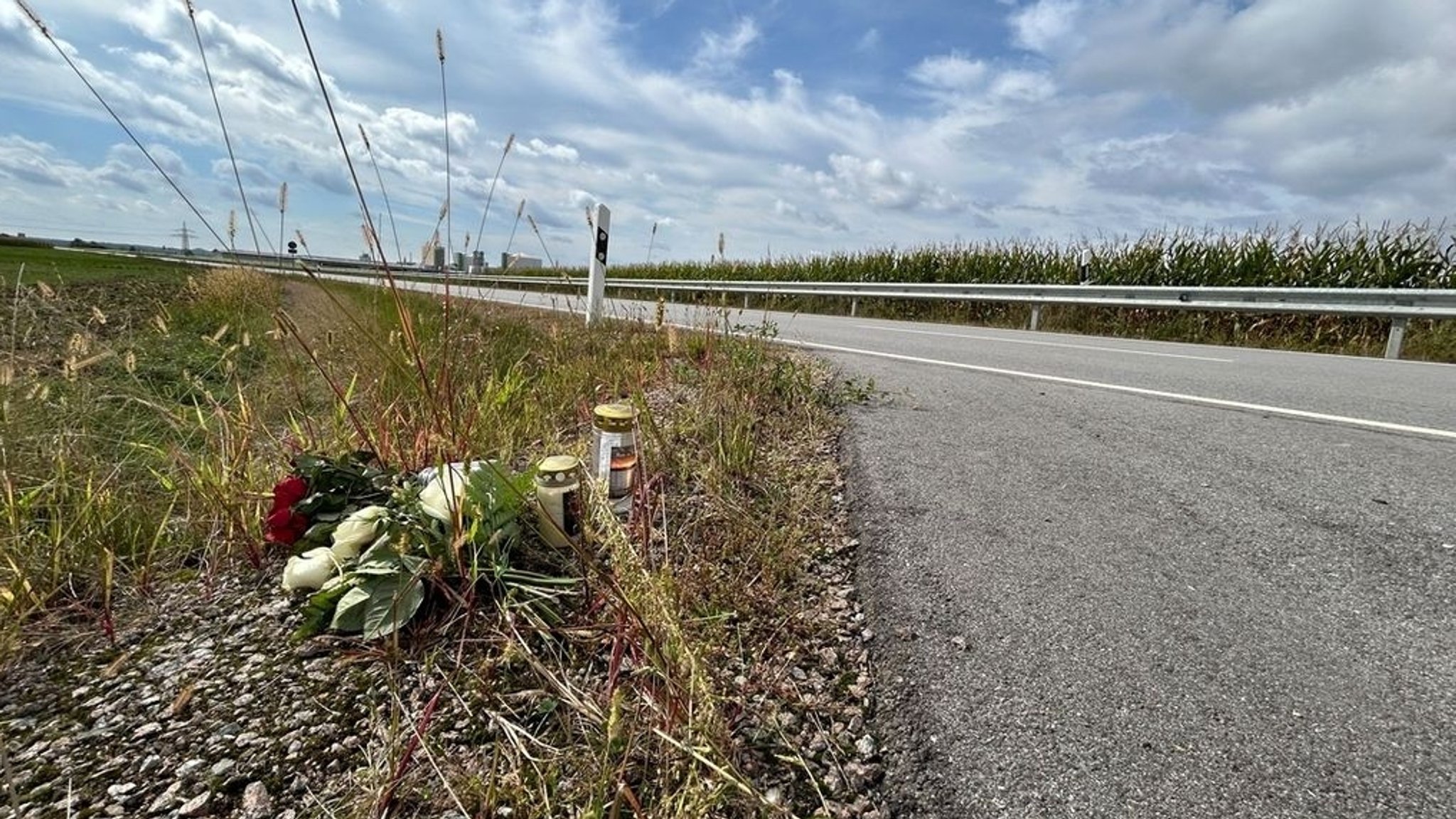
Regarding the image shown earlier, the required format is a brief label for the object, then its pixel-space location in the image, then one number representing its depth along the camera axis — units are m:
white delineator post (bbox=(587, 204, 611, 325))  5.98
